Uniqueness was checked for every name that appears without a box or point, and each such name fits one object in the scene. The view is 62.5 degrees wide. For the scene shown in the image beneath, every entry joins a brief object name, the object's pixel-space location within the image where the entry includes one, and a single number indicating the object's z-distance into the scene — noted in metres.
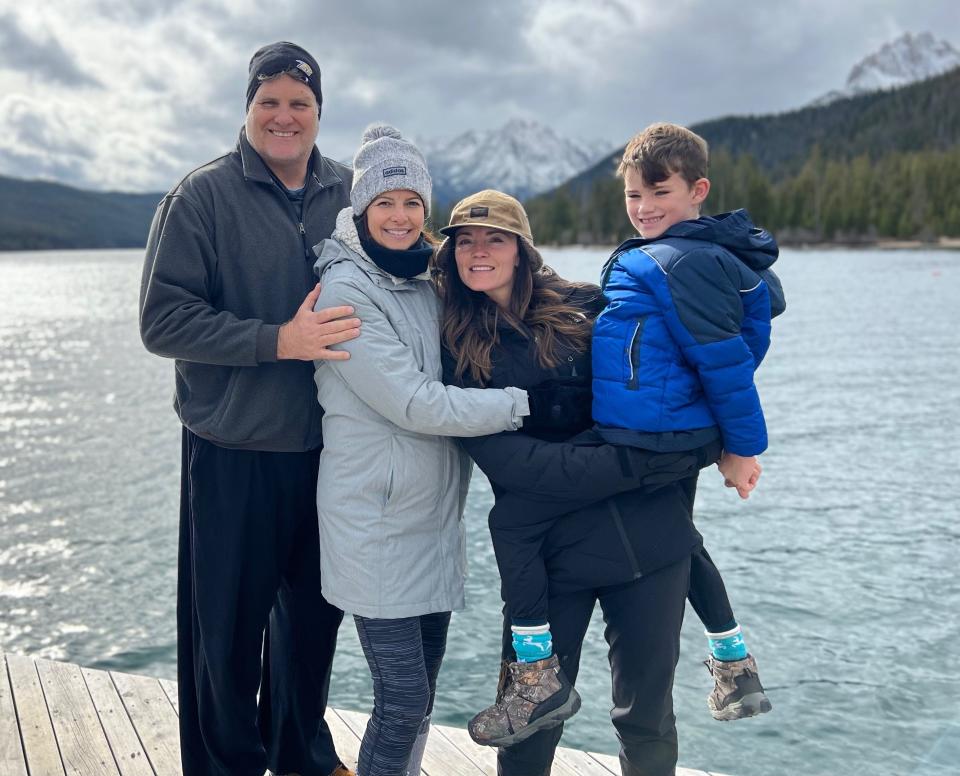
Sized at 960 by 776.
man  2.28
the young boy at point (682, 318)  2.07
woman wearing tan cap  2.15
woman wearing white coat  2.13
